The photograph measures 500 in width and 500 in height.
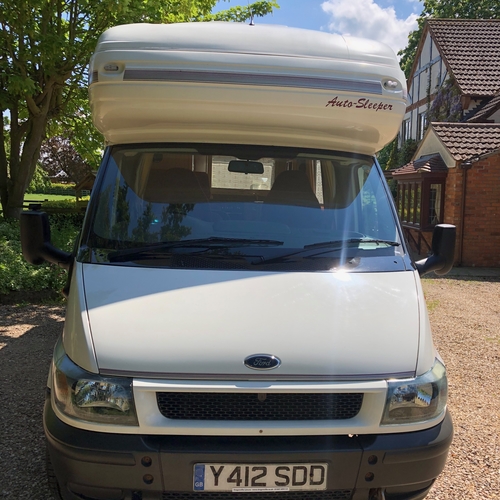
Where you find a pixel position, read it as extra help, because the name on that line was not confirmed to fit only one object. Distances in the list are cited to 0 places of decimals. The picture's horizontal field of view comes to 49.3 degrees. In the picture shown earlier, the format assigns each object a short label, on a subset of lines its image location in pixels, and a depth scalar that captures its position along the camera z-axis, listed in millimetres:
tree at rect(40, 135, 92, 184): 46525
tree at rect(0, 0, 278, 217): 9414
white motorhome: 2420
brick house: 12625
